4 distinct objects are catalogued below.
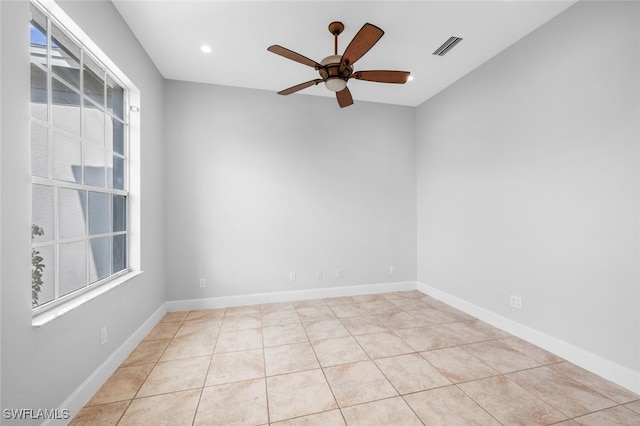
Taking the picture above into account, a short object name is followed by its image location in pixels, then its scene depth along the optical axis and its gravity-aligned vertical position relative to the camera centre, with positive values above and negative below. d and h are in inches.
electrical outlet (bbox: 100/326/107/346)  77.8 -37.0
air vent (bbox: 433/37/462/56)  103.8 +70.6
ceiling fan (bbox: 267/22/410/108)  70.7 +48.4
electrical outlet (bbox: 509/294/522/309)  107.7 -37.5
